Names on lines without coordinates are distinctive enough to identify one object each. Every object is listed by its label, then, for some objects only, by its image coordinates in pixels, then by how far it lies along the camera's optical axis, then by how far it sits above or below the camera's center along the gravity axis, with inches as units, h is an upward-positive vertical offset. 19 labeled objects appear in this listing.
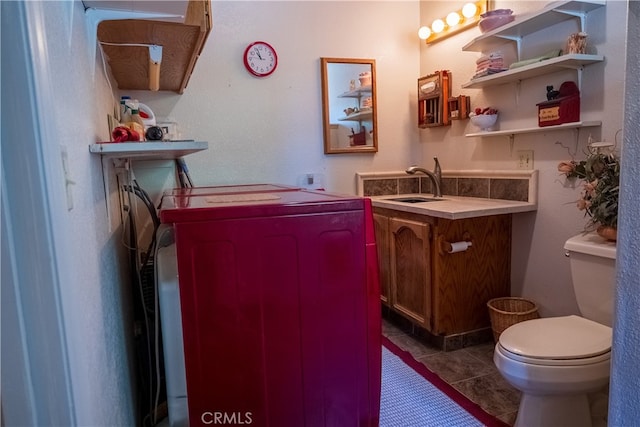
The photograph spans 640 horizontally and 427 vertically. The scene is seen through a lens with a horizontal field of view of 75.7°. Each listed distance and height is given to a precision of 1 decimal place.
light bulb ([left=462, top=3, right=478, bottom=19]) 101.1 +36.0
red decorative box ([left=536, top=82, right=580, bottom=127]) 79.0 +8.8
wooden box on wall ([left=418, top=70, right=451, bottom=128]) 112.0 +16.7
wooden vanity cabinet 90.9 -25.5
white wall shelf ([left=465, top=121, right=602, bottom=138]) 76.5 +5.0
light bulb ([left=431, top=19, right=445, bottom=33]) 111.0 +35.8
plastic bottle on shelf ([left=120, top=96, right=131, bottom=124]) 75.0 +11.8
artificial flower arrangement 63.8 -5.7
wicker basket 87.4 -34.3
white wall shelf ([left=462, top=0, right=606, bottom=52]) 75.2 +26.2
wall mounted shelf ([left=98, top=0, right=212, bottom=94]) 53.2 +19.3
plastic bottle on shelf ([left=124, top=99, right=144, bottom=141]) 71.7 +10.5
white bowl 98.6 +8.6
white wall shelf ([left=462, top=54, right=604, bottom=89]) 74.4 +16.8
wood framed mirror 116.3 +16.5
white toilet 56.3 -27.7
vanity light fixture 101.1 +35.1
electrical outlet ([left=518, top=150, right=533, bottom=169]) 91.7 -1.1
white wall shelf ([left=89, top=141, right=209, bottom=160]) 43.0 +2.8
